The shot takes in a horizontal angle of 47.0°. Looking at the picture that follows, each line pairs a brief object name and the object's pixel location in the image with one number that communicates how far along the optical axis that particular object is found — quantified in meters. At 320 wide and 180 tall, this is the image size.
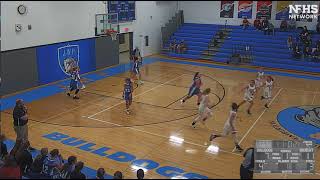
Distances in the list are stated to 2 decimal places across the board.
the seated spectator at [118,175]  7.30
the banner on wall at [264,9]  27.81
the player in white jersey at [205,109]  12.34
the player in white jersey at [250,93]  14.09
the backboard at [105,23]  21.41
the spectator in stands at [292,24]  26.27
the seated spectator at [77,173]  7.43
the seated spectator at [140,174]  7.80
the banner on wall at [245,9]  28.45
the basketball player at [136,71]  18.80
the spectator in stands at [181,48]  27.47
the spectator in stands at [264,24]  26.86
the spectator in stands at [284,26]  26.34
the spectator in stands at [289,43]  24.84
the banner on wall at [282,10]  26.97
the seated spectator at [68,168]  7.69
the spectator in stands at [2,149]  8.89
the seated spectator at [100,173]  7.31
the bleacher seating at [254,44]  23.94
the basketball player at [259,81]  16.12
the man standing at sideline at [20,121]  10.34
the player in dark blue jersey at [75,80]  16.06
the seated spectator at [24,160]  8.38
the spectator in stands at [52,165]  7.98
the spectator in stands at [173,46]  27.70
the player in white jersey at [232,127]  10.70
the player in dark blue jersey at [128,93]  13.93
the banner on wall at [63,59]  18.52
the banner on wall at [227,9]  28.98
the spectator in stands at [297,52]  23.95
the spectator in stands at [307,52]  23.66
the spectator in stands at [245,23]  27.89
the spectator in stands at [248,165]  7.67
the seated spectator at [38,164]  8.20
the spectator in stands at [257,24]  27.36
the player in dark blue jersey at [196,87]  14.99
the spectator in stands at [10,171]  7.30
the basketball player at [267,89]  15.41
